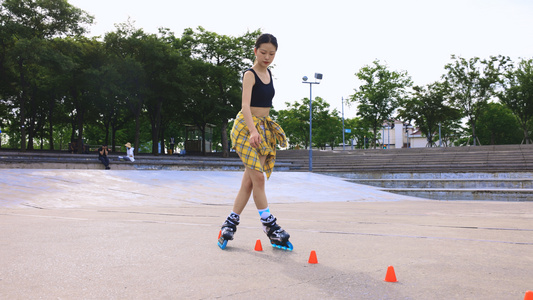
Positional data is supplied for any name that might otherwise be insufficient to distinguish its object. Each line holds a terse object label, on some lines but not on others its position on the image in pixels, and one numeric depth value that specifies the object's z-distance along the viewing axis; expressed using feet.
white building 327.26
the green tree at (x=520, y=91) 126.72
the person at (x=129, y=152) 66.85
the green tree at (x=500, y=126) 184.14
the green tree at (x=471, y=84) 130.11
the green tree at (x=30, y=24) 90.22
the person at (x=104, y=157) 60.42
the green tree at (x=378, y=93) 153.48
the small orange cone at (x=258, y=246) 11.89
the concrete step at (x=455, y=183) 51.65
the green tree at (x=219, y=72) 120.98
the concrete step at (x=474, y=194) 45.19
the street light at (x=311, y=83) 79.92
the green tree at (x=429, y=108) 140.56
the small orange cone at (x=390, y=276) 8.13
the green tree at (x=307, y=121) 186.60
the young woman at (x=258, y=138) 12.14
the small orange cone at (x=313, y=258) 9.99
